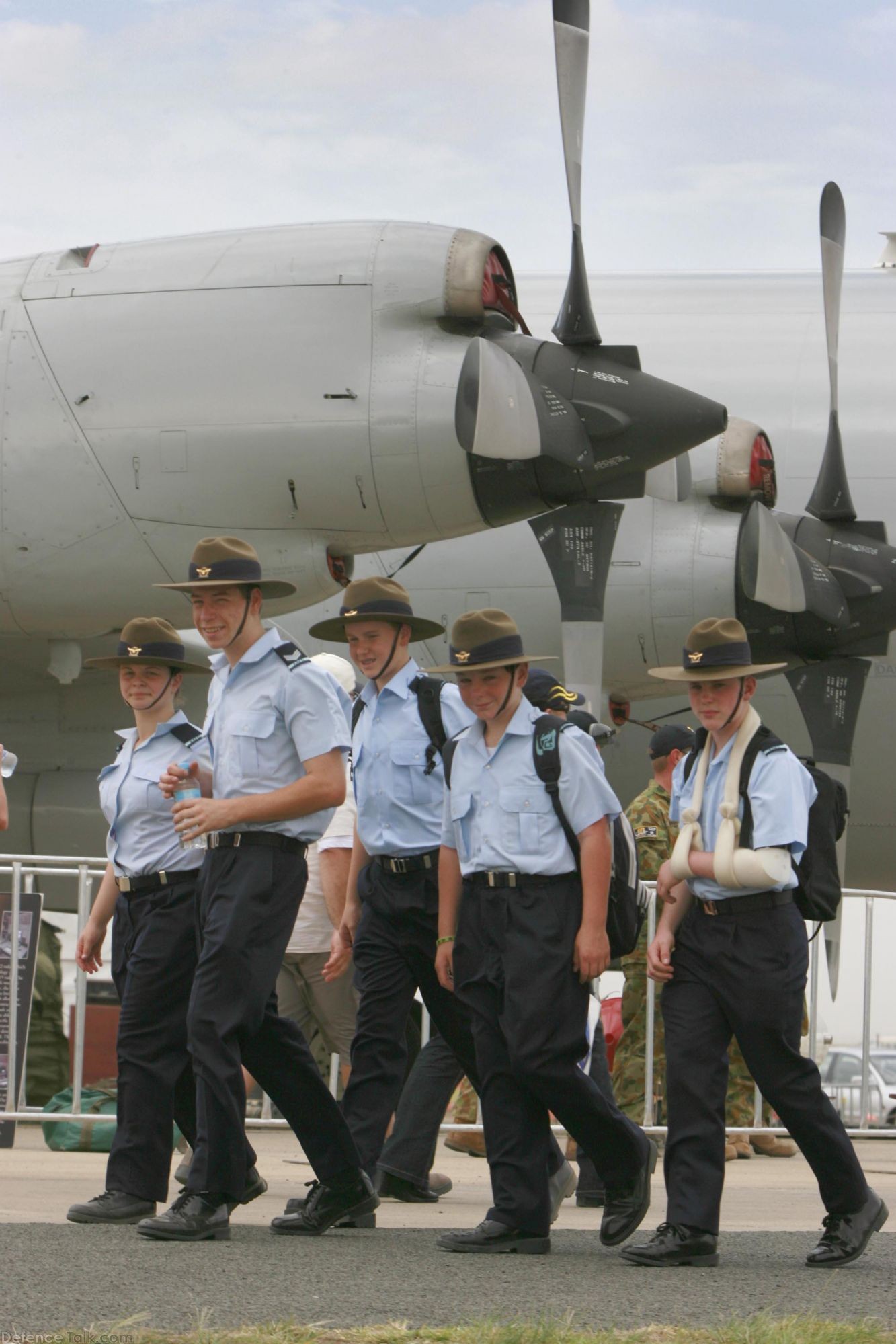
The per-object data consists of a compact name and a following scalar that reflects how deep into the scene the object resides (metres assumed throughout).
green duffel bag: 14.09
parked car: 47.97
